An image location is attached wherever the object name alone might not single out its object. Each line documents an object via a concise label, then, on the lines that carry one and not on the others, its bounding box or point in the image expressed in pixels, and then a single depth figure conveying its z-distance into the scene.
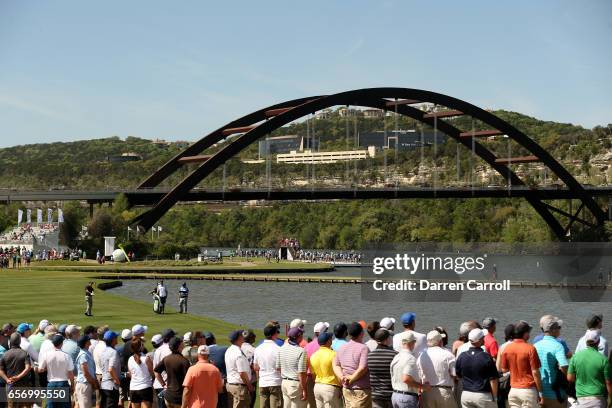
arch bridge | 106.81
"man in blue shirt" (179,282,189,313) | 46.84
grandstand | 112.70
